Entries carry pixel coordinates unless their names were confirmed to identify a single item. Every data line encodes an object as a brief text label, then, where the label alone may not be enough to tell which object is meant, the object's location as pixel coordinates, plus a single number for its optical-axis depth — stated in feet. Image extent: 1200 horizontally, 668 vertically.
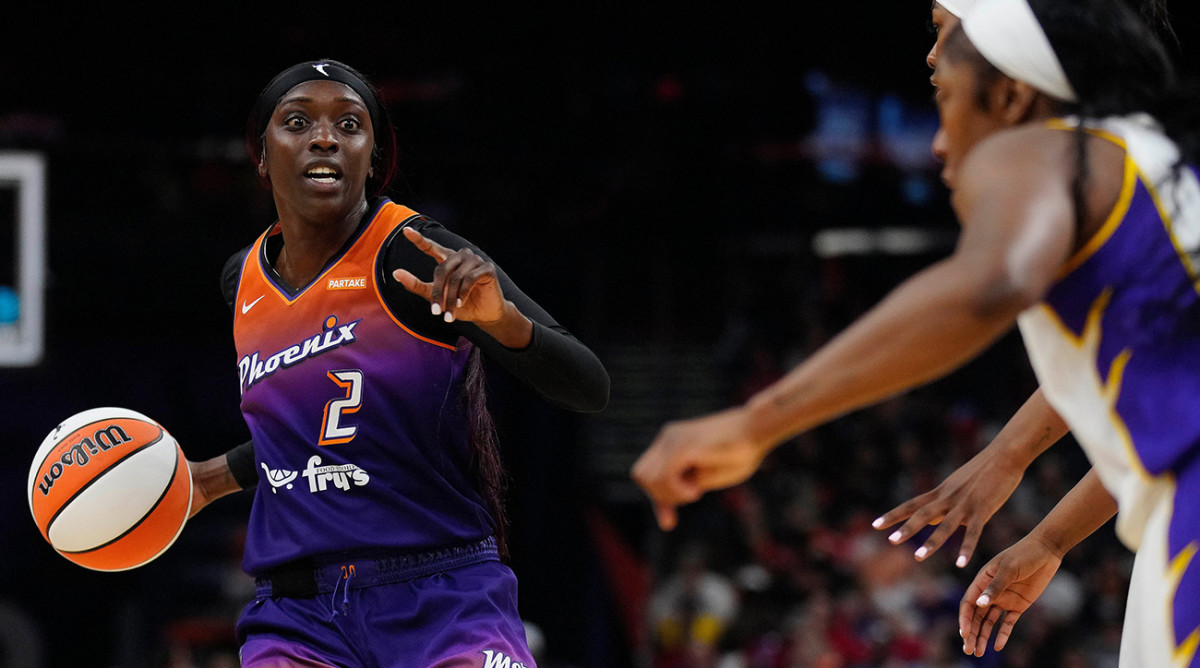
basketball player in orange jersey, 19.90
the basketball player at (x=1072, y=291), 12.30
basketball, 23.06
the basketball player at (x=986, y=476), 19.04
